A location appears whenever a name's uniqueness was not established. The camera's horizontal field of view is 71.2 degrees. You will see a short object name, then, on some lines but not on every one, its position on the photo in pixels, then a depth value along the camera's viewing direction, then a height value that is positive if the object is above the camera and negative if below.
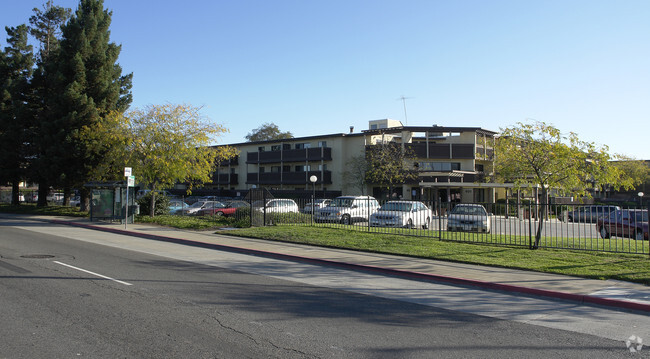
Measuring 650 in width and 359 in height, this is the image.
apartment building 45.47 +3.99
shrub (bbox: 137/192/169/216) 27.27 -0.45
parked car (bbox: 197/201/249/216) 30.28 -0.84
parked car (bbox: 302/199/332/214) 21.52 -0.40
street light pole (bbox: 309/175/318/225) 20.48 -0.61
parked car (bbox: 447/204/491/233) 16.16 -0.76
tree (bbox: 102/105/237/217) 24.55 +2.80
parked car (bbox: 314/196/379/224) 19.28 -0.58
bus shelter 24.34 -0.20
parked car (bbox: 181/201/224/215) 31.26 -0.61
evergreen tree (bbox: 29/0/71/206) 29.75 +6.33
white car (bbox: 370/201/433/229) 17.39 -0.67
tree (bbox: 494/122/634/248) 13.73 +1.09
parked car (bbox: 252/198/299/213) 21.27 -0.40
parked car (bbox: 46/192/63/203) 47.62 +0.05
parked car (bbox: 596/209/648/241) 13.62 -0.73
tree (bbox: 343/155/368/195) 47.66 +2.76
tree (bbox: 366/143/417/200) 43.21 +3.00
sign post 20.48 +0.91
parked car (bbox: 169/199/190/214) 30.67 -0.58
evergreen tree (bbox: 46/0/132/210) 29.22 +7.14
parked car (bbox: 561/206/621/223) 13.12 -0.44
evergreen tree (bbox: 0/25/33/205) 33.16 +6.93
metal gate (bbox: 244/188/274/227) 21.00 -0.35
